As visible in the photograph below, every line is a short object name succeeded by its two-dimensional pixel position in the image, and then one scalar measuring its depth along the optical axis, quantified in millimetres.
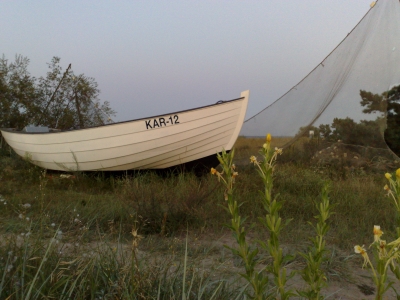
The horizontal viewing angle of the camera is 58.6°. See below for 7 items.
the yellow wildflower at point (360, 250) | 1087
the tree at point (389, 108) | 6270
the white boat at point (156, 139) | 5926
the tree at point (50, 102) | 11094
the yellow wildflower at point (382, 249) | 1023
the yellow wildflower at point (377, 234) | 1048
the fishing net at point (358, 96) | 6266
